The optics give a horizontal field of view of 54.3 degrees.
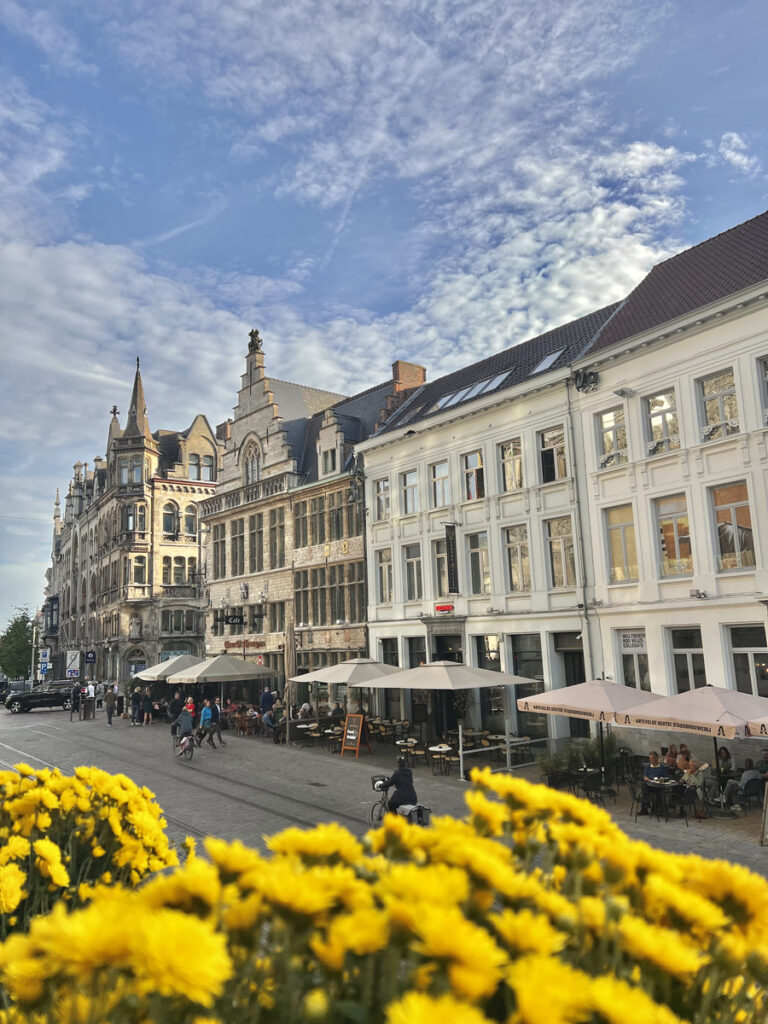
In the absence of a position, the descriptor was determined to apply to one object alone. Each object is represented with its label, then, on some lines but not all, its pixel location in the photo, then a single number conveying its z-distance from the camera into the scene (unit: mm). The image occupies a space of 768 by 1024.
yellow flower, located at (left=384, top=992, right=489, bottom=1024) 1158
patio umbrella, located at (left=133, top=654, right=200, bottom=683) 31641
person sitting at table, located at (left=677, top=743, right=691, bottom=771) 15484
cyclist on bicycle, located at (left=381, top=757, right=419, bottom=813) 12445
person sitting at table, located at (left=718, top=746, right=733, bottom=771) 16938
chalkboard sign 22953
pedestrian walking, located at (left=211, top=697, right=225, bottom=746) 25258
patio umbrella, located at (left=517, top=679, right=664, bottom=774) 15484
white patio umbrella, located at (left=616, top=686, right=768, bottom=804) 13016
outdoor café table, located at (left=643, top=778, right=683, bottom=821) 14203
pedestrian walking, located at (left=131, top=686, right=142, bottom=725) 34531
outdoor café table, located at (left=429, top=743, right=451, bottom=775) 19500
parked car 42875
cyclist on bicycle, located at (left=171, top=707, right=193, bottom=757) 22297
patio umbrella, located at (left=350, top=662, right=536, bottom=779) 19109
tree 81438
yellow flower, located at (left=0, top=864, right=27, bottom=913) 2988
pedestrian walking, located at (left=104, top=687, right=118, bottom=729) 33875
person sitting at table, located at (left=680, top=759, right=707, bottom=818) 14495
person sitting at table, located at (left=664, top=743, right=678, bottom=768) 15974
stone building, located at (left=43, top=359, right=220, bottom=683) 55125
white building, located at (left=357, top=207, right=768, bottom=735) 18453
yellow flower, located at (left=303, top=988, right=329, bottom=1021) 1440
